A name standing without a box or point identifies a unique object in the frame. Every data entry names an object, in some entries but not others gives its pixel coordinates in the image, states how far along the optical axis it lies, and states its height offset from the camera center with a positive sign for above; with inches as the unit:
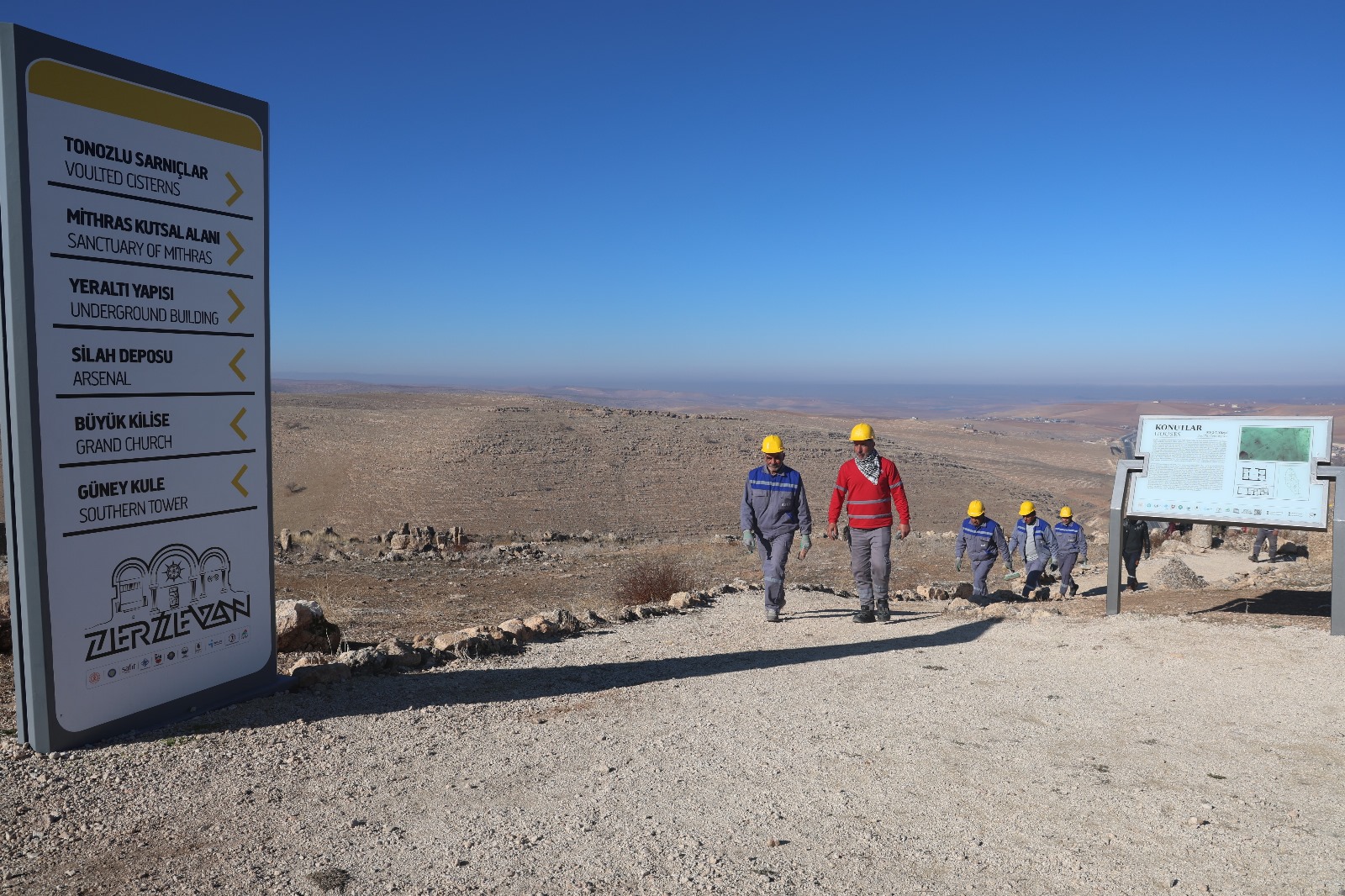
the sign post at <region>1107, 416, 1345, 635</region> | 348.8 -37.0
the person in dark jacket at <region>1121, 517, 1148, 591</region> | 590.9 -106.3
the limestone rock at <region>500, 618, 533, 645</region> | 342.6 -99.6
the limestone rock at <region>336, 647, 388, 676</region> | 280.1 -93.1
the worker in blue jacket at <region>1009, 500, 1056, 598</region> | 592.1 -108.9
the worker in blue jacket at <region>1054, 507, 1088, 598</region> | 588.4 -108.5
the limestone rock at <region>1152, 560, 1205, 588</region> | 595.6 -128.6
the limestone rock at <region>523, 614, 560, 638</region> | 356.2 -101.9
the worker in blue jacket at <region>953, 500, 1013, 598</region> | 550.3 -99.6
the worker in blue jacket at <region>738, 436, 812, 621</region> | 390.0 -59.9
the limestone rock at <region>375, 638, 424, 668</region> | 290.4 -94.1
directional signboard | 189.8 -6.0
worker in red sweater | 378.6 -54.6
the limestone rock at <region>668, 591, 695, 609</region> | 453.7 -115.2
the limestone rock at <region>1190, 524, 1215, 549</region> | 828.0 -139.9
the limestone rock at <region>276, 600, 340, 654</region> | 334.0 -98.4
